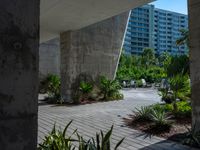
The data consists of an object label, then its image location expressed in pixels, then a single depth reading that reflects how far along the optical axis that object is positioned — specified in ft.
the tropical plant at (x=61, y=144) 11.35
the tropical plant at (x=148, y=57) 223.30
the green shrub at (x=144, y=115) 25.30
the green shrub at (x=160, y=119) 21.99
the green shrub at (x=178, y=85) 28.19
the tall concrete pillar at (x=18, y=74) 5.74
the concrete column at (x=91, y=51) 44.21
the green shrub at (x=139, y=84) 103.95
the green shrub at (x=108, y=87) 46.32
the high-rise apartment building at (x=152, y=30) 424.87
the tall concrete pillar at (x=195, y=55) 18.65
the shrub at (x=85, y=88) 44.14
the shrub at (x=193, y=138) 17.17
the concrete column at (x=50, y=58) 70.33
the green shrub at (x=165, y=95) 32.91
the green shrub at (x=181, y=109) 26.50
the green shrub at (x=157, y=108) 26.93
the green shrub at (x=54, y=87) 45.62
